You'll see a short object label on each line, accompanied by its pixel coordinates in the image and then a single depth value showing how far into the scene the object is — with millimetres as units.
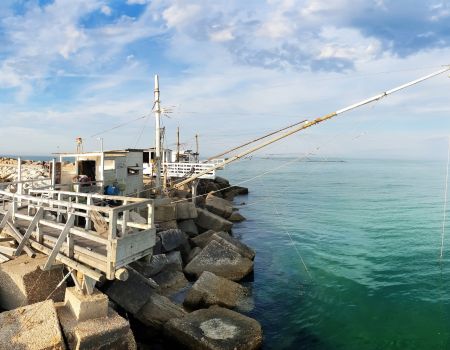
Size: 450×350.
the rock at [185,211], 20909
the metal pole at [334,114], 14534
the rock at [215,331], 9820
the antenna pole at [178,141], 44194
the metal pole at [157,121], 23438
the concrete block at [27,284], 9615
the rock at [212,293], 12664
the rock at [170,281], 14326
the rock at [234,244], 16875
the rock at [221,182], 48256
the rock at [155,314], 11070
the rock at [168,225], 19441
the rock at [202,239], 18828
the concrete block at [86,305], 8516
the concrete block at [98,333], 7923
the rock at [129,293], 10930
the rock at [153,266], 13195
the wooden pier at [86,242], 8312
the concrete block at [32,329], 7316
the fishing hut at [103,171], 18781
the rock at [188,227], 21192
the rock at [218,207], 28678
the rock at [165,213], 19906
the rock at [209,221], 23297
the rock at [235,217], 31339
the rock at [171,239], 16375
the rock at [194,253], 17228
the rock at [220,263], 15664
